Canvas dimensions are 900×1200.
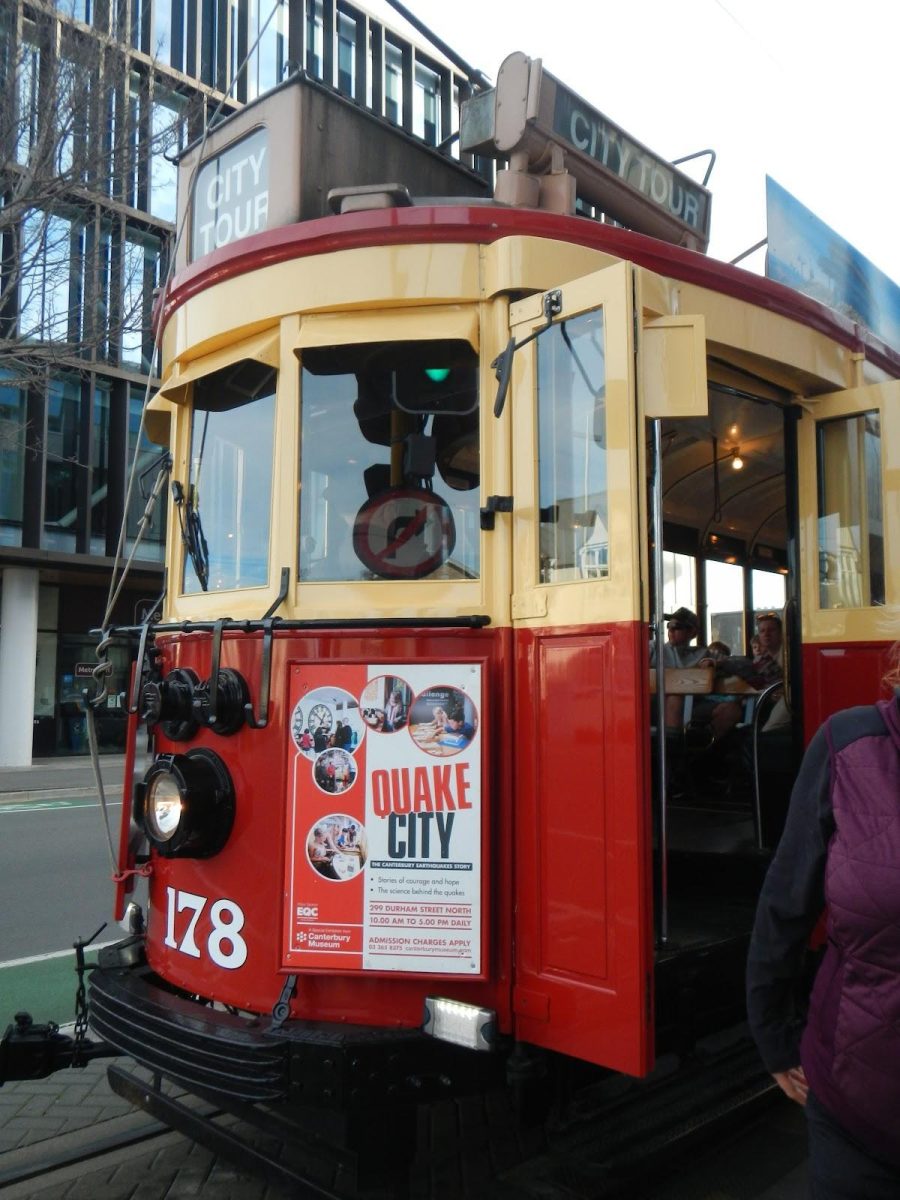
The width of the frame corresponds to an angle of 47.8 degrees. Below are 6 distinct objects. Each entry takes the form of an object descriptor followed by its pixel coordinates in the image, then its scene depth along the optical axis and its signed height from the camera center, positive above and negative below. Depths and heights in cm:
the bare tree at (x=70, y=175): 1289 +680
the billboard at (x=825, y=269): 445 +190
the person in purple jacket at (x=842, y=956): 169 -52
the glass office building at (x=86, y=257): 1299 +614
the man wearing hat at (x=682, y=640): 640 +17
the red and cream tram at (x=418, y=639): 281 +8
